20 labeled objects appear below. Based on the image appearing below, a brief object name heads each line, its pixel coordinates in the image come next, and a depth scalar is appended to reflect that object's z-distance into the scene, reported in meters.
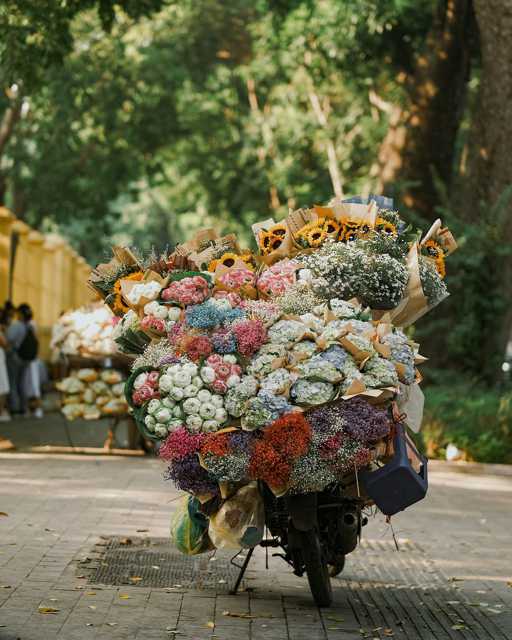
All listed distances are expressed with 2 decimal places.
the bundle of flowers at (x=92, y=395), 16.50
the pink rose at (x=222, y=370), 7.07
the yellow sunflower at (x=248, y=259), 8.06
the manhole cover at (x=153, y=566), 8.38
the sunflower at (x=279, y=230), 8.23
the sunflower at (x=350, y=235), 8.09
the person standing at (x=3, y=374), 18.44
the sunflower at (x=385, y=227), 8.18
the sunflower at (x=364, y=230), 8.04
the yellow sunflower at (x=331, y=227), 8.09
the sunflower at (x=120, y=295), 8.04
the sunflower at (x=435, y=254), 8.44
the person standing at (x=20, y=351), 23.03
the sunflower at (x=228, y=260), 7.97
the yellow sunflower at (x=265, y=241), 8.18
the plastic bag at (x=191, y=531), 7.58
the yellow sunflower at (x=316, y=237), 8.02
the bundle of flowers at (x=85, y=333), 16.66
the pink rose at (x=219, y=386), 7.04
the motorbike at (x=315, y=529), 7.27
